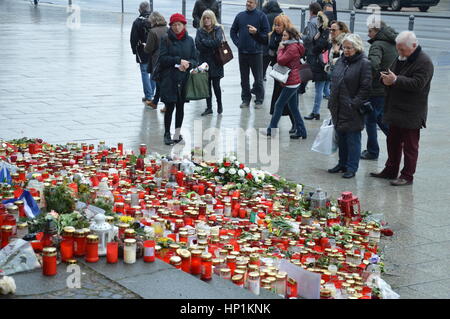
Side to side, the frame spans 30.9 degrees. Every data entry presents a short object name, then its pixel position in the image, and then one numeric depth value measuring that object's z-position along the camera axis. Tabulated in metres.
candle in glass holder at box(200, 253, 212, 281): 5.27
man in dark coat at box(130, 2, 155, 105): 13.27
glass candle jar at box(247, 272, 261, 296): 5.29
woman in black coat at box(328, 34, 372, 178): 9.10
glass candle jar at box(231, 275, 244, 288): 5.45
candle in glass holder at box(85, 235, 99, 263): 5.31
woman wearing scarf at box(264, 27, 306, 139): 10.95
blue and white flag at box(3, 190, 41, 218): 6.18
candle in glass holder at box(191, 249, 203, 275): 5.38
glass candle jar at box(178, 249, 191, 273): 5.45
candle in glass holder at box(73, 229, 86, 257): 5.39
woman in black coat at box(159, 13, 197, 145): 10.51
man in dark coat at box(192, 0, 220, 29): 15.29
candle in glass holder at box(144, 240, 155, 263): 5.37
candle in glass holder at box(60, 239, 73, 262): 5.31
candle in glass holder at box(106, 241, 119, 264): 5.33
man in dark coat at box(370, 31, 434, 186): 8.70
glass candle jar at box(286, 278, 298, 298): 5.49
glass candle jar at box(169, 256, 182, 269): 5.45
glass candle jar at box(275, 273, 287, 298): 5.49
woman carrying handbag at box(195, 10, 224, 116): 12.34
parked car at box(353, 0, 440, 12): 32.25
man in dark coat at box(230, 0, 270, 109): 13.48
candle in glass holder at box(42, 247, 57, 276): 5.04
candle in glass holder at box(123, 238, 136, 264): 5.32
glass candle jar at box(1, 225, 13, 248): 5.54
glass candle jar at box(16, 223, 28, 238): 5.71
